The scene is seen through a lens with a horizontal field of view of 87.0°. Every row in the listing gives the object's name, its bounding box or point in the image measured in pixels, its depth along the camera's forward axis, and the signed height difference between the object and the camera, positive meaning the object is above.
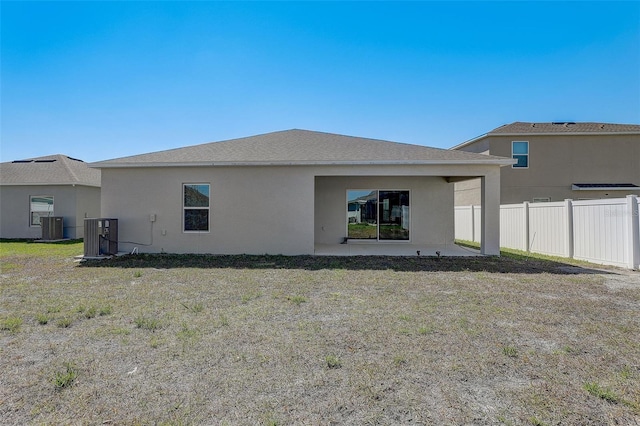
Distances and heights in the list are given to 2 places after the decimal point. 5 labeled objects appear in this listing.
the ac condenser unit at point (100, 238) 9.98 -0.68
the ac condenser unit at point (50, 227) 15.55 -0.56
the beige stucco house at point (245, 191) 10.32 +0.77
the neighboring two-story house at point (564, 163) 17.55 +2.73
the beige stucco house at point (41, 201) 16.52 +0.70
